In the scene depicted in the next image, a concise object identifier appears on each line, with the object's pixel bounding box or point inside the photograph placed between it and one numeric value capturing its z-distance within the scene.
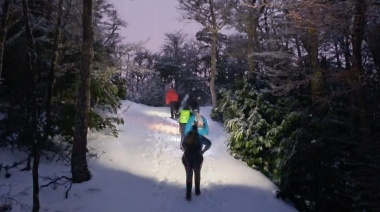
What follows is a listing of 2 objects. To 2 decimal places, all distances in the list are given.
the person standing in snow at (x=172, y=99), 16.77
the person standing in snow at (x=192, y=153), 7.82
